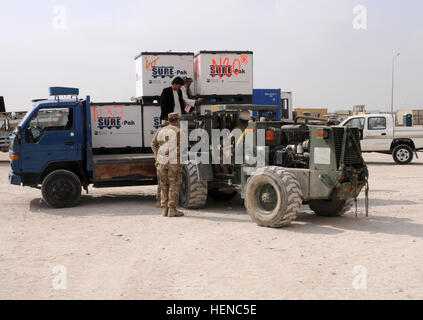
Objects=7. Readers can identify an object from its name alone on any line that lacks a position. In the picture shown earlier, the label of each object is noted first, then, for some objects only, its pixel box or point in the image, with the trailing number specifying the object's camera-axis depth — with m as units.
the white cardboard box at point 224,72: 11.69
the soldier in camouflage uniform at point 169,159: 9.60
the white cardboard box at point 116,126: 11.57
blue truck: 10.55
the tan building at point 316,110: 51.94
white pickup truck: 19.50
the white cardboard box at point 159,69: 11.73
